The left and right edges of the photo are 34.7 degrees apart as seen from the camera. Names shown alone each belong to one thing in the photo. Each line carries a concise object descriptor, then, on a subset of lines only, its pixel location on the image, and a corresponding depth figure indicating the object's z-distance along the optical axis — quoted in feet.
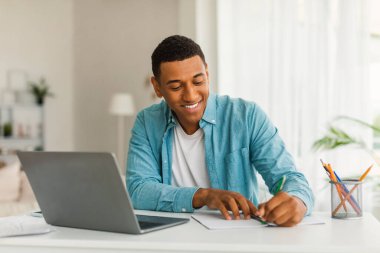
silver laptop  4.34
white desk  4.01
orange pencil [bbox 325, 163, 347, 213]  5.25
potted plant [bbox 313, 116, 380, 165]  12.34
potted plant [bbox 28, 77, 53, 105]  21.66
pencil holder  5.23
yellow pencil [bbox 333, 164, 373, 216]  5.24
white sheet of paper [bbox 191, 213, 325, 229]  4.67
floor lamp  20.68
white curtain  14.76
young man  6.01
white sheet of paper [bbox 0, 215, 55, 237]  4.42
